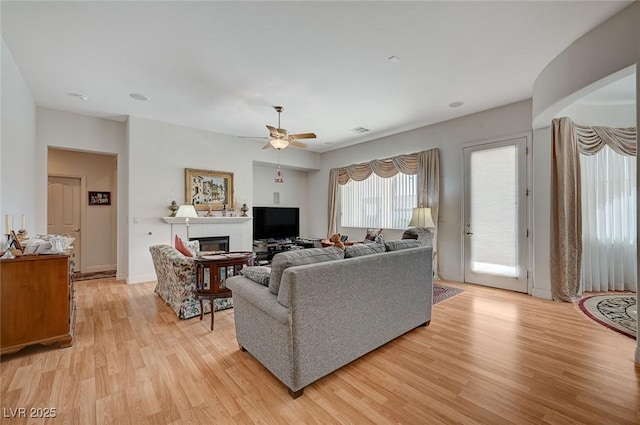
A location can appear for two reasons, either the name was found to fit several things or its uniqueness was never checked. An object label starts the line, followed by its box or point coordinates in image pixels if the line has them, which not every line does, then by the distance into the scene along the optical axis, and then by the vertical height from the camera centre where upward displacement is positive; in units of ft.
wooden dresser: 7.75 -2.63
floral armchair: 10.64 -2.83
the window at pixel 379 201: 19.33 +0.97
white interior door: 18.44 +0.39
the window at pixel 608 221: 14.07 -0.38
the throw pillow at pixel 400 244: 9.16 -1.09
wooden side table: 9.87 -2.26
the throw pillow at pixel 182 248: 12.02 -1.53
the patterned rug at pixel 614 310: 9.76 -4.04
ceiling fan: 13.15 +3.81
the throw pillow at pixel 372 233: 18.76 -1.39
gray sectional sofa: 6.10 -2.49
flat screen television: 22.26 -0.76
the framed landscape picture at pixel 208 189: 18.15 +1.75
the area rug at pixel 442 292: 13.35 -4.14
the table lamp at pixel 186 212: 16.06 +0.11
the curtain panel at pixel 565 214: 12.66 -0.01
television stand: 21.42 -2.69
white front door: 14.11 -0.07
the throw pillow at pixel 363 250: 7.91 -1.10
